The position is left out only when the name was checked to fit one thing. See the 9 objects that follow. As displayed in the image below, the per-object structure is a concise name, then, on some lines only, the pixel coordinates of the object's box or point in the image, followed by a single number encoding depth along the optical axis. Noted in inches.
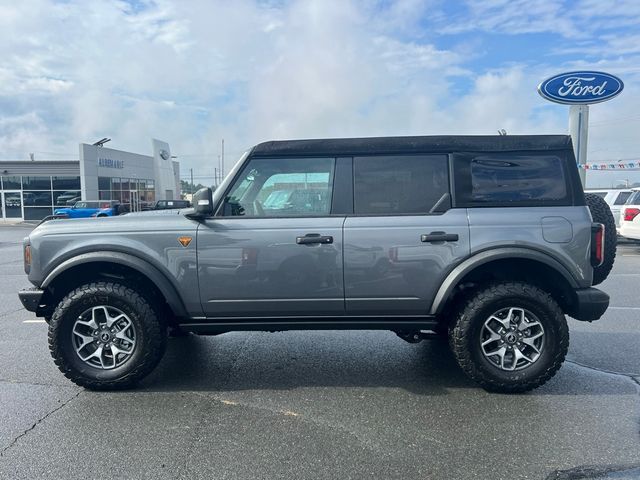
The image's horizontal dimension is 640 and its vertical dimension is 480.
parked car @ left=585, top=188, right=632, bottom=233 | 603.2
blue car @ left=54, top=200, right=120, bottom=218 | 1043.8
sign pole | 716.0
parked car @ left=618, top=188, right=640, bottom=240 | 512.1
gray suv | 160.6
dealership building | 1332.4
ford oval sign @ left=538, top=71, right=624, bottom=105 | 692.1
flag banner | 965.8
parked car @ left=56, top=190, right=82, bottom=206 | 1339.8
